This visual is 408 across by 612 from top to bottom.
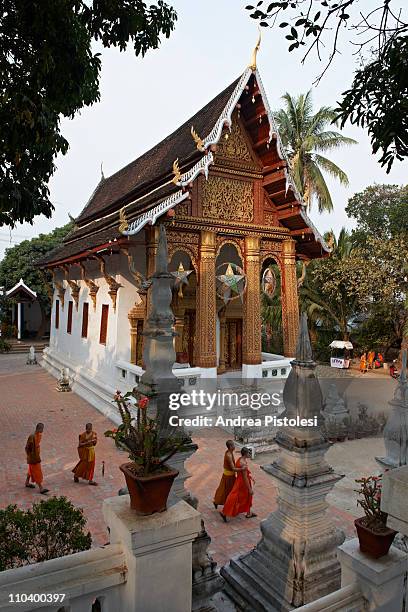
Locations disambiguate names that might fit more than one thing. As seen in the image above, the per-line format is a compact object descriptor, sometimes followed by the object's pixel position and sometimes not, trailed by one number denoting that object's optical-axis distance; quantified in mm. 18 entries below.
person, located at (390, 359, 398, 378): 18367
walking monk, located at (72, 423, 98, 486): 7281
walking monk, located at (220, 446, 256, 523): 6094
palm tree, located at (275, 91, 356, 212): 22234
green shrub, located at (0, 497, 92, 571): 3716
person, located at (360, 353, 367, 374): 20188
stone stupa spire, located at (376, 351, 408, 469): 4395
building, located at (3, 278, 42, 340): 31469
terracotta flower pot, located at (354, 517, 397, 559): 2799
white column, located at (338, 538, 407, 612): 2713
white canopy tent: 20984
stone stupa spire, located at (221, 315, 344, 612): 4016
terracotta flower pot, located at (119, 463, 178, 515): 2686
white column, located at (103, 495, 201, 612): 2525
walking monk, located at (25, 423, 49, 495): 6930
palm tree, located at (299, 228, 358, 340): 21422
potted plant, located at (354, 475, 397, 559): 2805
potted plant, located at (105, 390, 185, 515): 2705
